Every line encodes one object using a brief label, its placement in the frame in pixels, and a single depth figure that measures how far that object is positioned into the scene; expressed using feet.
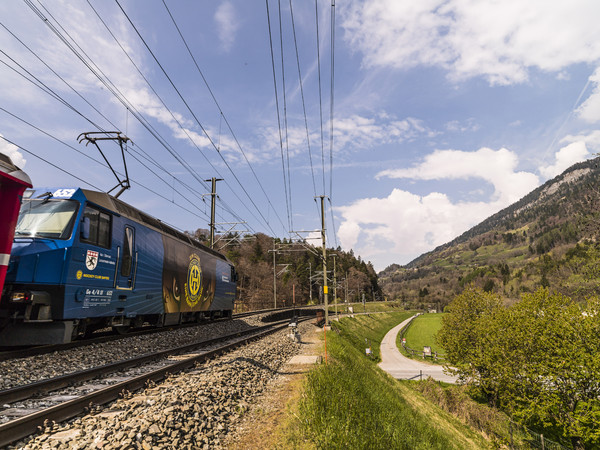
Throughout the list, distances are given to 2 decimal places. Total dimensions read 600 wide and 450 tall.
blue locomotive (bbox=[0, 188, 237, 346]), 28.55
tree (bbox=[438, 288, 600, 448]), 68.08
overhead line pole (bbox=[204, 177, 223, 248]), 87.66
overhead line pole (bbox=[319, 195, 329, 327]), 83.87
